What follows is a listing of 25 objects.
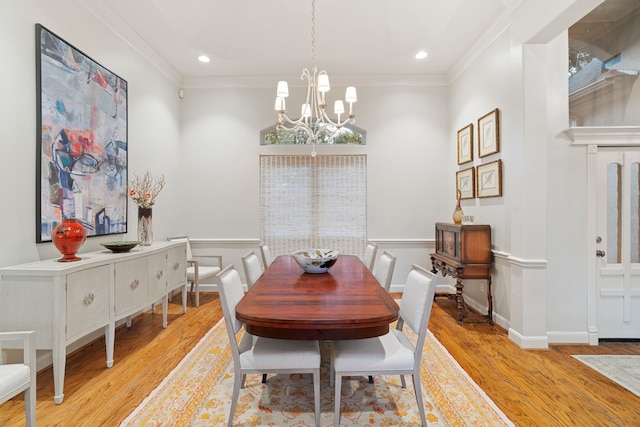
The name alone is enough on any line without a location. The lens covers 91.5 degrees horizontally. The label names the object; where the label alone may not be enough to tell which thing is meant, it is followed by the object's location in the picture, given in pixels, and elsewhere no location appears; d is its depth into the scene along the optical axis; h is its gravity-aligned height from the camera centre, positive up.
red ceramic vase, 2.21 -0.18
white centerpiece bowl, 2.45 -0.39
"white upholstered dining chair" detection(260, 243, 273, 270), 3.24 -0.46
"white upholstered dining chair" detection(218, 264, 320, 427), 1.69 -0.79
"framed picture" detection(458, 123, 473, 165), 3.93 +0.88
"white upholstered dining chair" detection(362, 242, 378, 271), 3.22 -0.46
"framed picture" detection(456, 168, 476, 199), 3.87 +0.37
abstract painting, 2.38 +0.64
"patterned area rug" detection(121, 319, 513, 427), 1.84 -1.23
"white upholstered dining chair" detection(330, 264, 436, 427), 1.67 -0.79
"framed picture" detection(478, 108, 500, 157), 3.34 +0.87
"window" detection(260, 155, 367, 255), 4.77 +0.16
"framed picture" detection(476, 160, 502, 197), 3.29 +0.36
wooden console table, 3.41 -0.50
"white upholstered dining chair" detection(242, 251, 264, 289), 2.42 -0.45
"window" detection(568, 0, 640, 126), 2.97 +1.42
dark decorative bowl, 2.71 -0.29
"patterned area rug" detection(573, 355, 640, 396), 2.23 -1.23
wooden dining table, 1.51 -0.51
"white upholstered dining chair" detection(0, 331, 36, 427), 1.47 -0.79
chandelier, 2.52 +1.01
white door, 2.86 -0.28
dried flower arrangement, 3.32 +0.31
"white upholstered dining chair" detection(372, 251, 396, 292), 2.51 -0.49
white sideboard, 1.98 -0.59
